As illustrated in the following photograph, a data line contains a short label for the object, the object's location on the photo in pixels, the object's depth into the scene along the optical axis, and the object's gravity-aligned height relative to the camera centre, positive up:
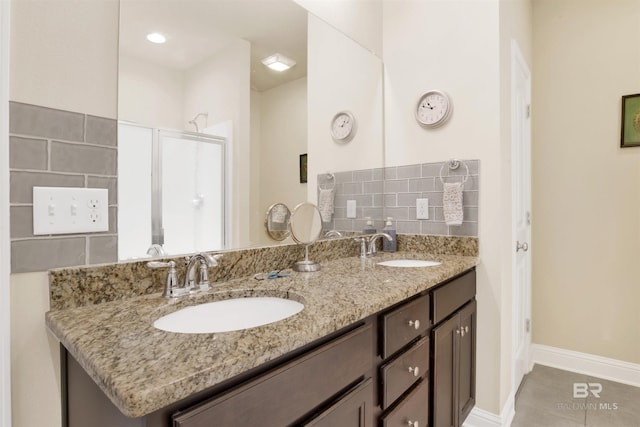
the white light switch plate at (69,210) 0.80 +0.01
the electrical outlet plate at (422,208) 1.94 +0.01
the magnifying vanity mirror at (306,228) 1.41 -0.08
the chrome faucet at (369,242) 1.87 -0.18
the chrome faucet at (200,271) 1.03 -0.18
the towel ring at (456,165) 1.77 +0.25
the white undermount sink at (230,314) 0.89 -0.30
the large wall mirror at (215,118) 1.02 +0.35
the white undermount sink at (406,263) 1.71 -0.27
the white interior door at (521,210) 1.94 +0.00
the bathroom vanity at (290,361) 0.53 -0.31
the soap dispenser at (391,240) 2.00 -0.18
